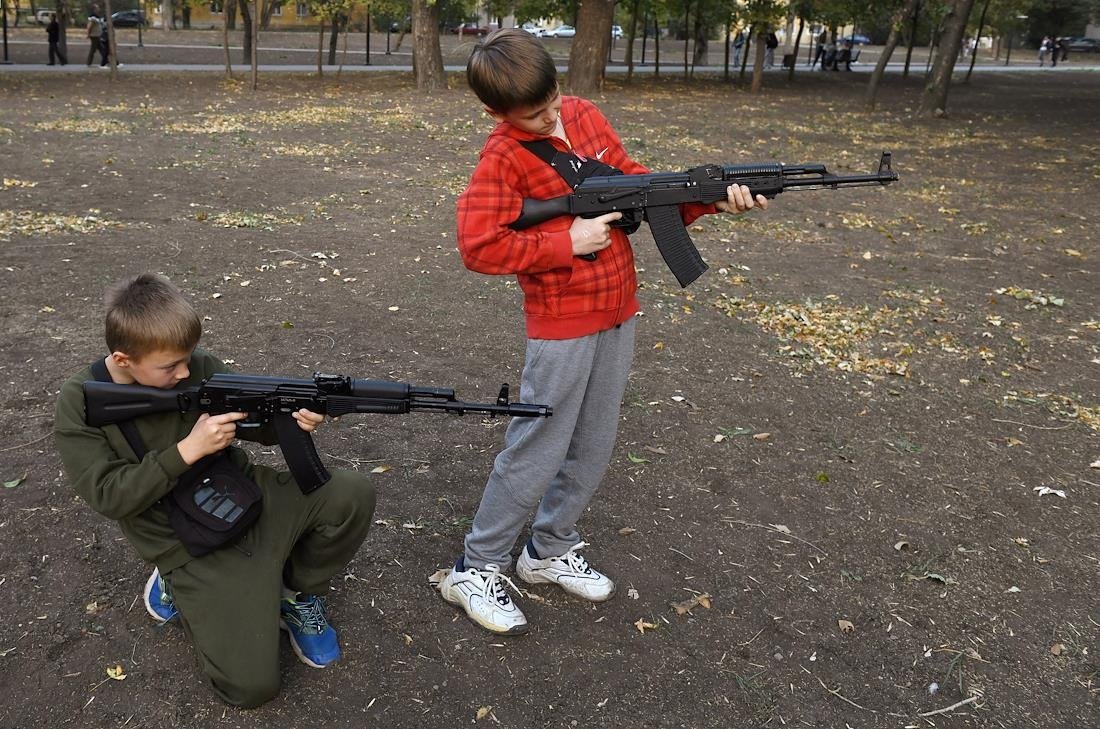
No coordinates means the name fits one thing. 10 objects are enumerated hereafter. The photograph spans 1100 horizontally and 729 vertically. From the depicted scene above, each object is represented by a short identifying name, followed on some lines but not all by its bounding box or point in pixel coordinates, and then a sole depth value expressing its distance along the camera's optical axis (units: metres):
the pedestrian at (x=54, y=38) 28.86
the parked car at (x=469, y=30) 60.81
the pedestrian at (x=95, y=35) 28.61
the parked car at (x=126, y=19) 53.75
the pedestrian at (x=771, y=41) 33.89
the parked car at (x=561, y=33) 69.34
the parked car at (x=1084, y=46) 66.12
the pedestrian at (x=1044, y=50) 55.88
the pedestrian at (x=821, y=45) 46.31
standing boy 3.07
